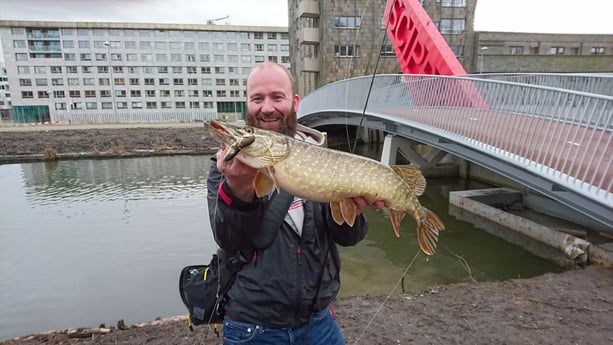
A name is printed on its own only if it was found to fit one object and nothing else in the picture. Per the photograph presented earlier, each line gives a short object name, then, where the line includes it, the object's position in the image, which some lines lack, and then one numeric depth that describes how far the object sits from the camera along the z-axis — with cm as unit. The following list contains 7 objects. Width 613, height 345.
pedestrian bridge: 574
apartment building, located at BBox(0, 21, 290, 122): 6888
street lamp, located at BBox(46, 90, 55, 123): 6888
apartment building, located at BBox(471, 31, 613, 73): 3756
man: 194
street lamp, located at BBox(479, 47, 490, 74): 3886
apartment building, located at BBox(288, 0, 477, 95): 3822
